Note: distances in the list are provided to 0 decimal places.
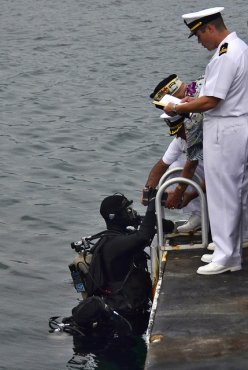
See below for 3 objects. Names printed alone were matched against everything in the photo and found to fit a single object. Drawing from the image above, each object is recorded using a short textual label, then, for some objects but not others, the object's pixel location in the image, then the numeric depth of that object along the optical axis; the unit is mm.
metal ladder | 16812
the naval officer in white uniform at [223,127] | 15164
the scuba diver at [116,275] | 17266
